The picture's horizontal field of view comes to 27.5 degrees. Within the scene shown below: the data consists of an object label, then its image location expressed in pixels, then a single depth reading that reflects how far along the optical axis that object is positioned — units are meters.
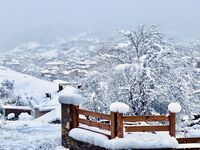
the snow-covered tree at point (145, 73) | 24.17
